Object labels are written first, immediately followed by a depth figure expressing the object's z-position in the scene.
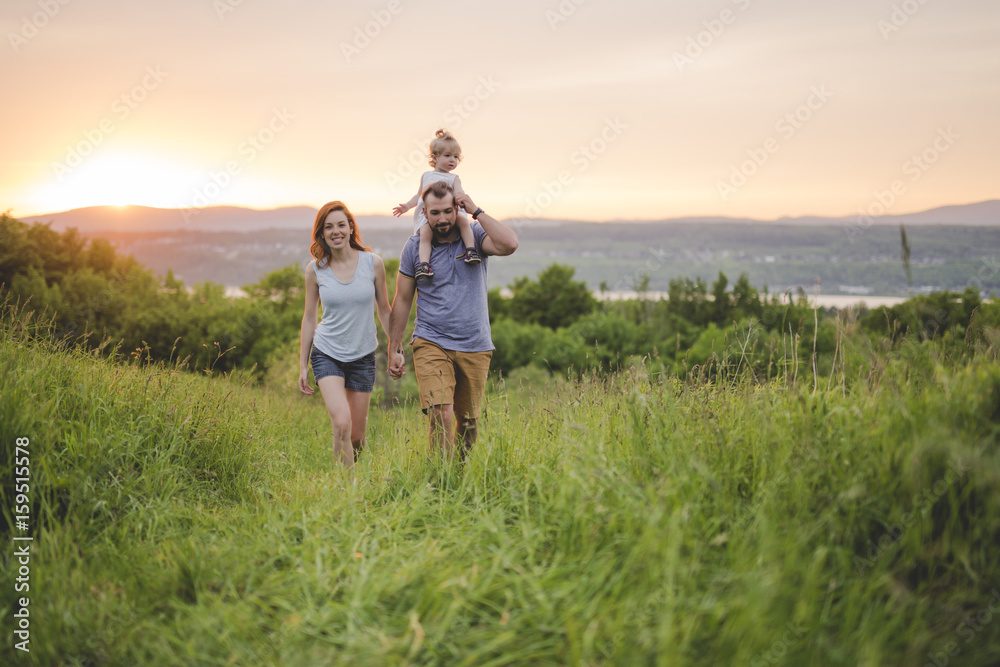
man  4.77
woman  5.29
